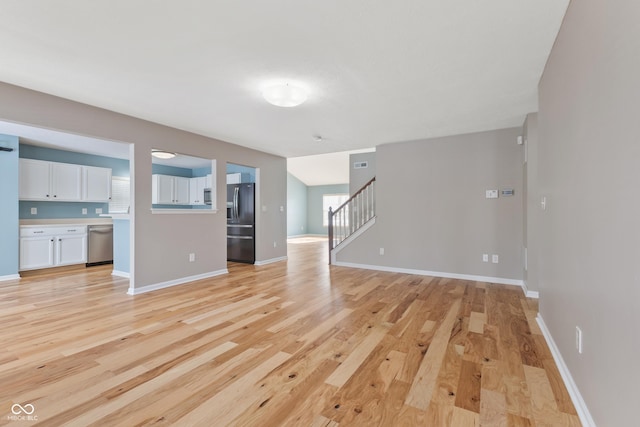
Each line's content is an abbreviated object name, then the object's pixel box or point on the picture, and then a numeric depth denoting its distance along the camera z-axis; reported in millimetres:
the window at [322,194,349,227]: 12832
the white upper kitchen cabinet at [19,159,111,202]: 5188
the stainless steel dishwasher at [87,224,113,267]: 5750
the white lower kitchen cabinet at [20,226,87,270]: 4891
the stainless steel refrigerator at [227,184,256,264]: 6023
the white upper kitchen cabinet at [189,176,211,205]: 7588
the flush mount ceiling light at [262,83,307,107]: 2811
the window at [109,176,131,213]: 6528
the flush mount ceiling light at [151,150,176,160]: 5252
